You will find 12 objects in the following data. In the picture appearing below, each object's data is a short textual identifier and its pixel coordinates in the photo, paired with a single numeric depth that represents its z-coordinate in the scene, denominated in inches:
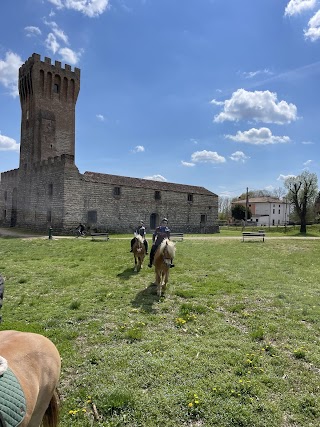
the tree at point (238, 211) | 2717.0
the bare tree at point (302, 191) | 1674.6
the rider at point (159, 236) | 417.7
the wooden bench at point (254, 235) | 1081.9
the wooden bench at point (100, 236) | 1010.9
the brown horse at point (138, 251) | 507.8
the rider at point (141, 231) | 532.1
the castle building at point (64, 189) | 1302.9
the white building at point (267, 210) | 3281.3
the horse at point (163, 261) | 375.2
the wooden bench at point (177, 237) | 1082.2
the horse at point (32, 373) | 98.3
